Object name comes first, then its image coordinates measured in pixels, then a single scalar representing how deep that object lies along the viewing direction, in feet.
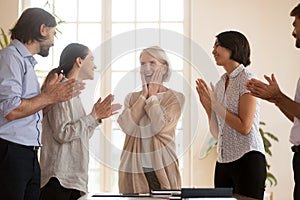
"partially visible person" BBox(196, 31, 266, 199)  9.57
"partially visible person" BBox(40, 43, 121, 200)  9.42
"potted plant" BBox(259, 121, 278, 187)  17.10
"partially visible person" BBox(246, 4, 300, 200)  8.93
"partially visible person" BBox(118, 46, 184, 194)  9.56
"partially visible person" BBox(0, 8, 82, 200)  8.41
